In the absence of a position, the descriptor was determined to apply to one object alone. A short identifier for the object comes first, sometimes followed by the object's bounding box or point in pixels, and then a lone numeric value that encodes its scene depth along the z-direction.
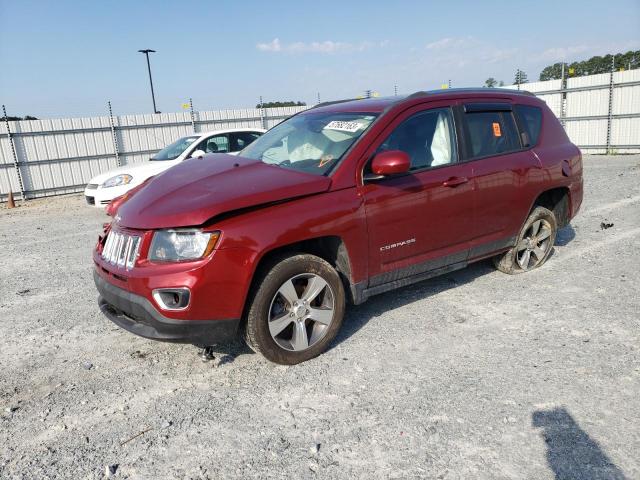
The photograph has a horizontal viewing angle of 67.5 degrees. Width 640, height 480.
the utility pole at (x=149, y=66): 29.35
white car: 9.50
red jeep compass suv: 2.96
